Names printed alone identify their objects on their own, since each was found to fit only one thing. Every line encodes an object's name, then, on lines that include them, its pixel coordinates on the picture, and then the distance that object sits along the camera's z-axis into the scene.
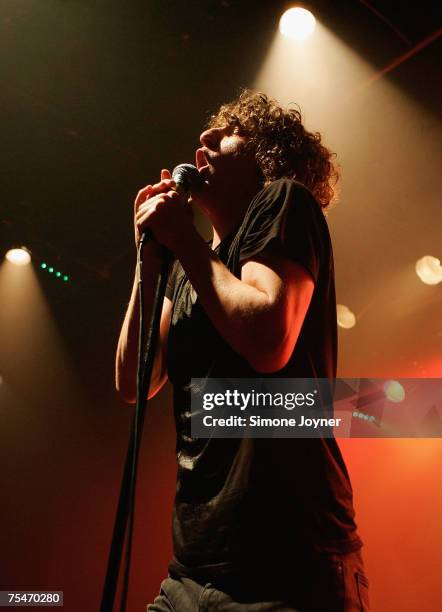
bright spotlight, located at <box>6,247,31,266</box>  3.27
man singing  0.94
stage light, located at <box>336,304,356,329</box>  3.00
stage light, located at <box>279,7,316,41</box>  2.83
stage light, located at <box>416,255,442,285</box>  2.91
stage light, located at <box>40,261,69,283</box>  3.25
